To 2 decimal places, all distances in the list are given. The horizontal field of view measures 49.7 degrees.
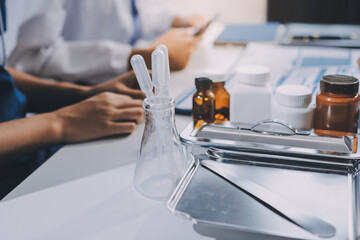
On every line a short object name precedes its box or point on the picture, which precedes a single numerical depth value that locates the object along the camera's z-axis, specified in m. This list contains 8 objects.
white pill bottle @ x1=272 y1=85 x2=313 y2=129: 0.52
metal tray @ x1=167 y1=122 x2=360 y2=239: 0.38
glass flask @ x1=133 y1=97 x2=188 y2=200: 0.49
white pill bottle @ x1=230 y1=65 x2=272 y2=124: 0.56
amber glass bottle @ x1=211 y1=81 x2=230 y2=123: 0.61
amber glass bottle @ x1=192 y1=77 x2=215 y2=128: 0.58
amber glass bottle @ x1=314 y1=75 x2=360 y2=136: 0.52
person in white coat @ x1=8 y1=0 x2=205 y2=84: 0.98
